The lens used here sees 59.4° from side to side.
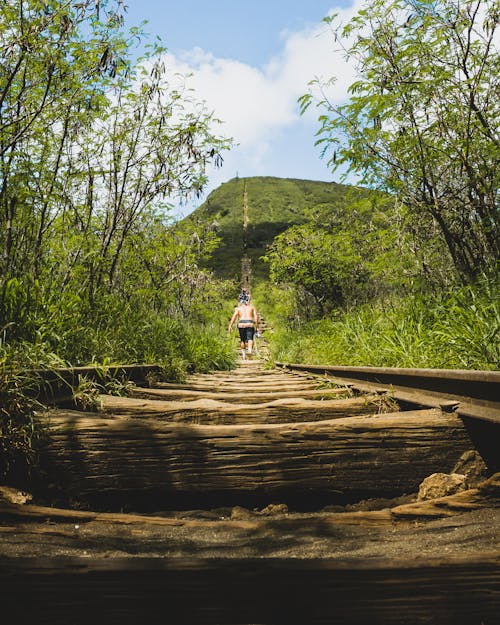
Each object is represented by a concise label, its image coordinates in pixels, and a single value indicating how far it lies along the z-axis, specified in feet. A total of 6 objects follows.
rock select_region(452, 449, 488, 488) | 6.10
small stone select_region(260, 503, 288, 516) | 6.00
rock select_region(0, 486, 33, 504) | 5.46
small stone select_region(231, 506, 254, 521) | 5.84
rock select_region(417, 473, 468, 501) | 5.74
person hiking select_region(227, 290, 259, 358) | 40.83
